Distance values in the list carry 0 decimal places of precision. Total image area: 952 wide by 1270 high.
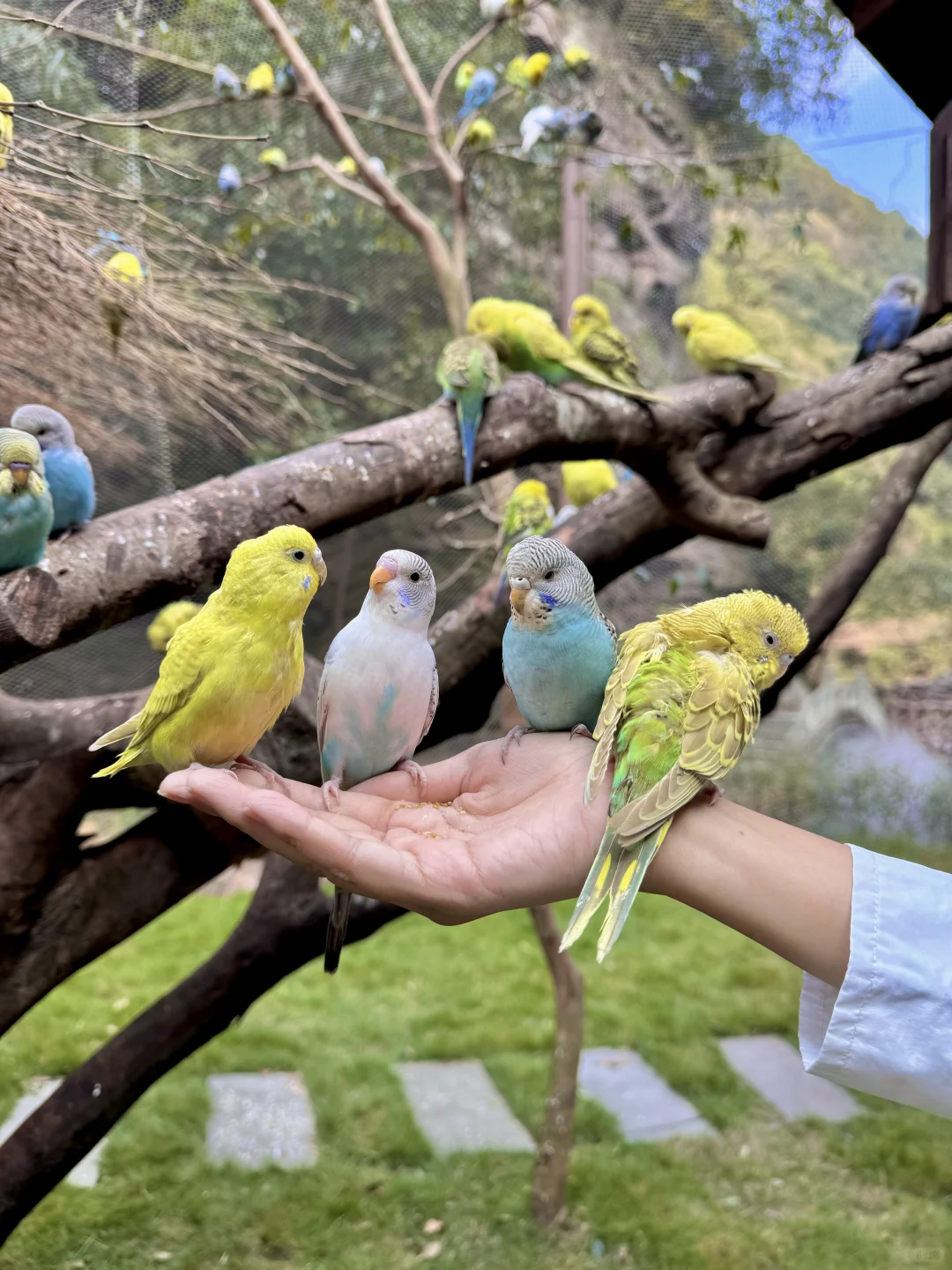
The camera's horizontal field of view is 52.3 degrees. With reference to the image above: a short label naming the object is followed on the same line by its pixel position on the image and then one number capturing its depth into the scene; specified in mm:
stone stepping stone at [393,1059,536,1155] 2658
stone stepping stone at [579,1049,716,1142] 2764
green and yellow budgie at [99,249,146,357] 1301
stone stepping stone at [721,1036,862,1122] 2877
